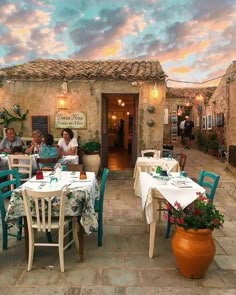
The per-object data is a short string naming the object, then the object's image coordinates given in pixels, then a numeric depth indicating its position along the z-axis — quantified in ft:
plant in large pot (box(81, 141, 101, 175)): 24.50
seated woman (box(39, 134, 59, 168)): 17.67
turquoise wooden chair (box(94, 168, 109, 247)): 11.28
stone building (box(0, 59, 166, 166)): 25.77
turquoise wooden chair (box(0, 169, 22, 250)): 10.89
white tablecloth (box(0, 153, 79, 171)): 18.42
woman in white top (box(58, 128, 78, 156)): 21.20
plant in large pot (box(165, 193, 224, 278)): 8.63
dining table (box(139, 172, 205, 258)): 10.18
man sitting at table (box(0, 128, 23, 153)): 20.88
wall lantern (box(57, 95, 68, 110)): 25.94
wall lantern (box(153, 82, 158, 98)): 25.66
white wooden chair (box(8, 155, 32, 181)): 16.90
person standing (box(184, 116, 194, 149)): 50.72
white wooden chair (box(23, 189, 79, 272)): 8.84
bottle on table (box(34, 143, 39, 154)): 20.98
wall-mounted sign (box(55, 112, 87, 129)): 26.25
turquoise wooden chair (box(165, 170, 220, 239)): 11.09
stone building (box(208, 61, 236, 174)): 26.94
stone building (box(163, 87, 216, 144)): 58.39
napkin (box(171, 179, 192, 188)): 10.80
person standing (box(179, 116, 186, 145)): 53.83
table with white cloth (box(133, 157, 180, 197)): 18.70
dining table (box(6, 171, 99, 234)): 9.79
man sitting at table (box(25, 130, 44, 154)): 20.49
